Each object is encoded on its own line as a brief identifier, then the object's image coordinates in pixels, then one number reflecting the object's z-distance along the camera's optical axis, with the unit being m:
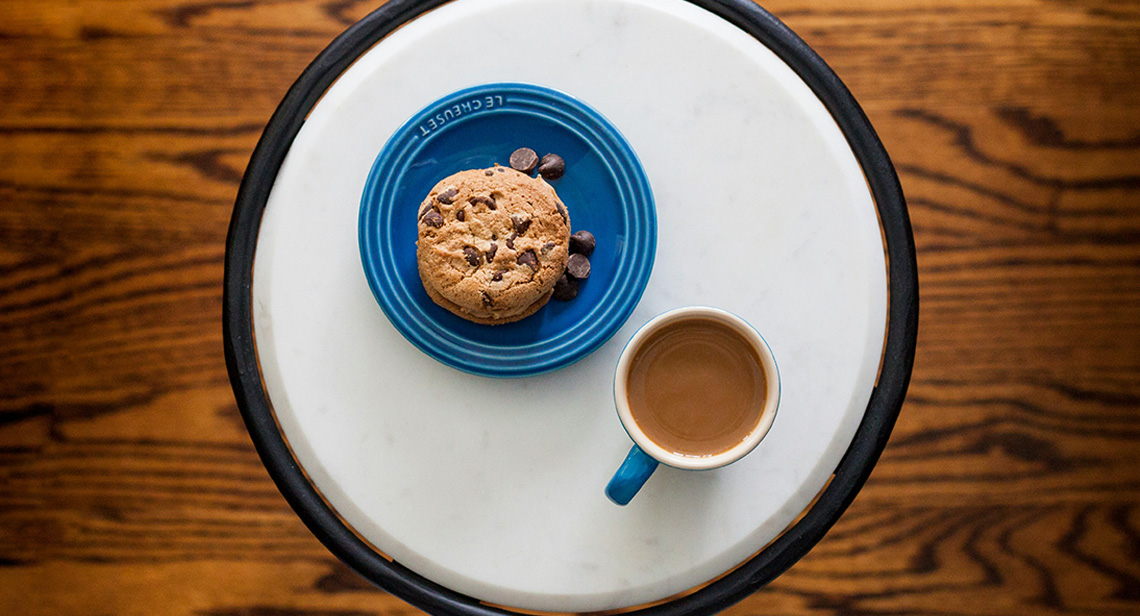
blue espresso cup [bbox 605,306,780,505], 0.86
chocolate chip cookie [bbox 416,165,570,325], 0.89
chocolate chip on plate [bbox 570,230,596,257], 0.93
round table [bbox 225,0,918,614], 0.96
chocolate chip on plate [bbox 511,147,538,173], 0.93
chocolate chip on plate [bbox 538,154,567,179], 0.93
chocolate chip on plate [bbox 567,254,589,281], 0.93
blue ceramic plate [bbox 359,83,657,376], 0.92
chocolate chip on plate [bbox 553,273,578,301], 0.93
